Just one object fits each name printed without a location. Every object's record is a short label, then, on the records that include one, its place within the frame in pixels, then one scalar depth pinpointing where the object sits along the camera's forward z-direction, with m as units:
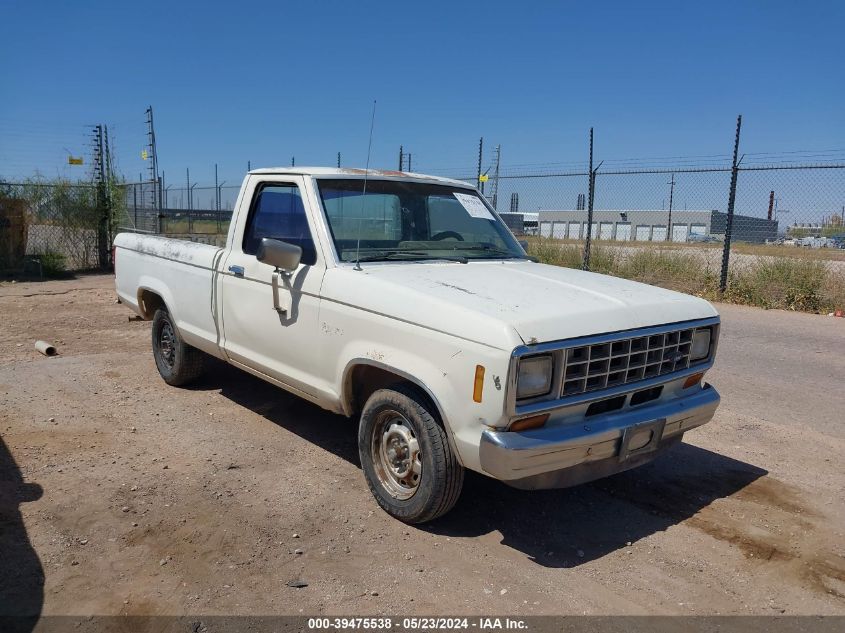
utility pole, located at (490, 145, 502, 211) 15.83
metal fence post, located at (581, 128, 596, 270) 14.01
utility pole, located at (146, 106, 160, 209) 15.76
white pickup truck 3.22
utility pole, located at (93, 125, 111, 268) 15.98
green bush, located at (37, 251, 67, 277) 14.71
